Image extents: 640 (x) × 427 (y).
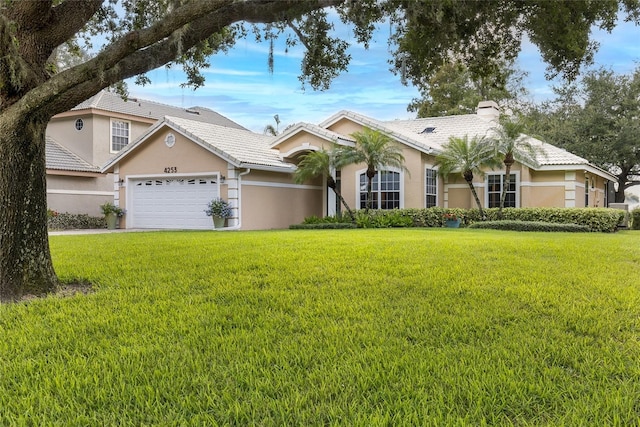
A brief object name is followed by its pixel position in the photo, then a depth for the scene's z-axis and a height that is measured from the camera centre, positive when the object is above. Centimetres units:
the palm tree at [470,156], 1919 +197
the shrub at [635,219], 2261 -58
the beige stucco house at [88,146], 2359 +330
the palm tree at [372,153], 1875 +209
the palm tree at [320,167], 1889 +158
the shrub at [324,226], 1886 -63
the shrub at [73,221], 2216 -44
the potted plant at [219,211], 1875 -3
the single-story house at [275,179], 1952 +124
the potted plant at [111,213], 2150 -8
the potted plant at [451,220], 1938 -46
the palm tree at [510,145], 1866 +231
